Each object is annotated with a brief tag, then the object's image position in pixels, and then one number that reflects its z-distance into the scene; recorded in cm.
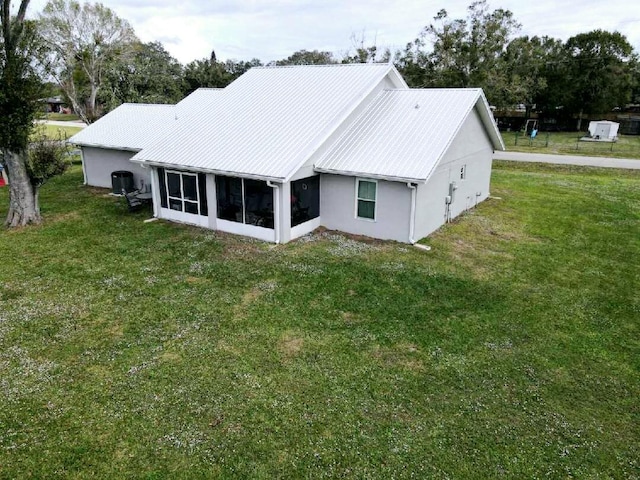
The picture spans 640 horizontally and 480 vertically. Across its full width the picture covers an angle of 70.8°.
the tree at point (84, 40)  3719
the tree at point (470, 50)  4225
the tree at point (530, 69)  4428
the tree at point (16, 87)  1429
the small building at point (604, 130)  4519
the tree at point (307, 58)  7194
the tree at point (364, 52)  4625
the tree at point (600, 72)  5284
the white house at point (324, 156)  1409
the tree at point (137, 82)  3916
